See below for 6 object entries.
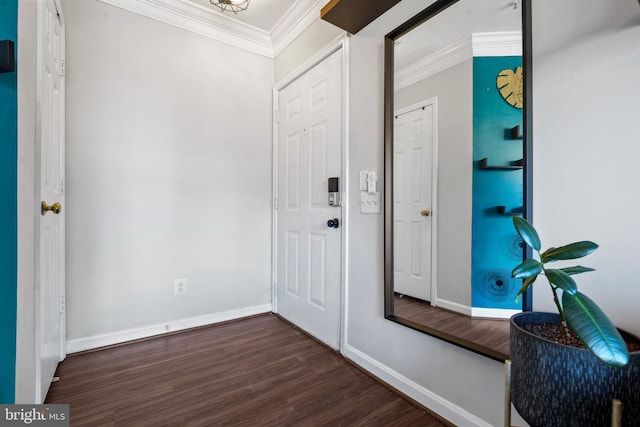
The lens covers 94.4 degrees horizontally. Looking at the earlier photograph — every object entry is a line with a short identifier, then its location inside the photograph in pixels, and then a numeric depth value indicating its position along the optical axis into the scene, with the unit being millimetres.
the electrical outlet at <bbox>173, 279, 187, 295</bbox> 2406
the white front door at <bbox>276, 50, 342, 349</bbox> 2154
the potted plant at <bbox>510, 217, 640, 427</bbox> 601
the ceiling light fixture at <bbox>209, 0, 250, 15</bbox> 2215
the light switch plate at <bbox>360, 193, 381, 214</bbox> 1800
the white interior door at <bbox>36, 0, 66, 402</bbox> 1285
